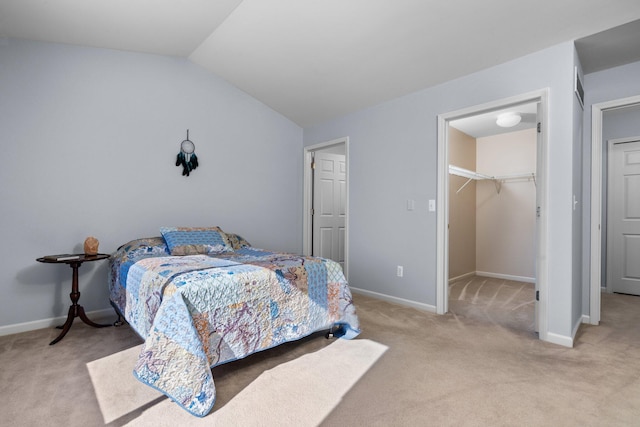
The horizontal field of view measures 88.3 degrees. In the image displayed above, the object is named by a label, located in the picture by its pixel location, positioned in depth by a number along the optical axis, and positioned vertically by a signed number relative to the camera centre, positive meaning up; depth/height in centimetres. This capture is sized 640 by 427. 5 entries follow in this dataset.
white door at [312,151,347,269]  474 +14
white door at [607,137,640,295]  412 +2
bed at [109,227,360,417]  168 -59
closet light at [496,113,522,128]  372 +113
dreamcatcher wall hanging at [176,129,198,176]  368 +63
